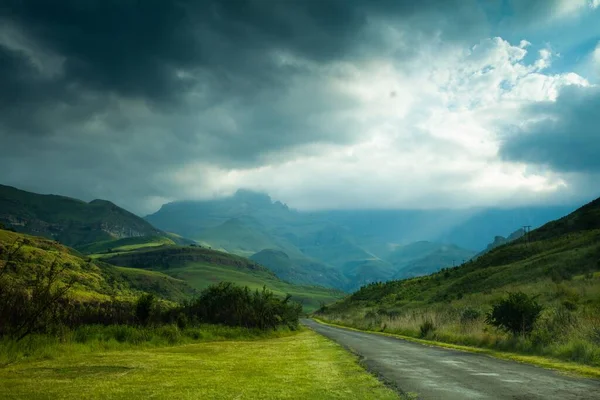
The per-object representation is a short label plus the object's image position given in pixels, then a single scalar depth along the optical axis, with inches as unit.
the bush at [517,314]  1081.4
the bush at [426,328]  1502.1
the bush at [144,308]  1359.5
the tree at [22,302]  731.4
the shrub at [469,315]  1554.4
